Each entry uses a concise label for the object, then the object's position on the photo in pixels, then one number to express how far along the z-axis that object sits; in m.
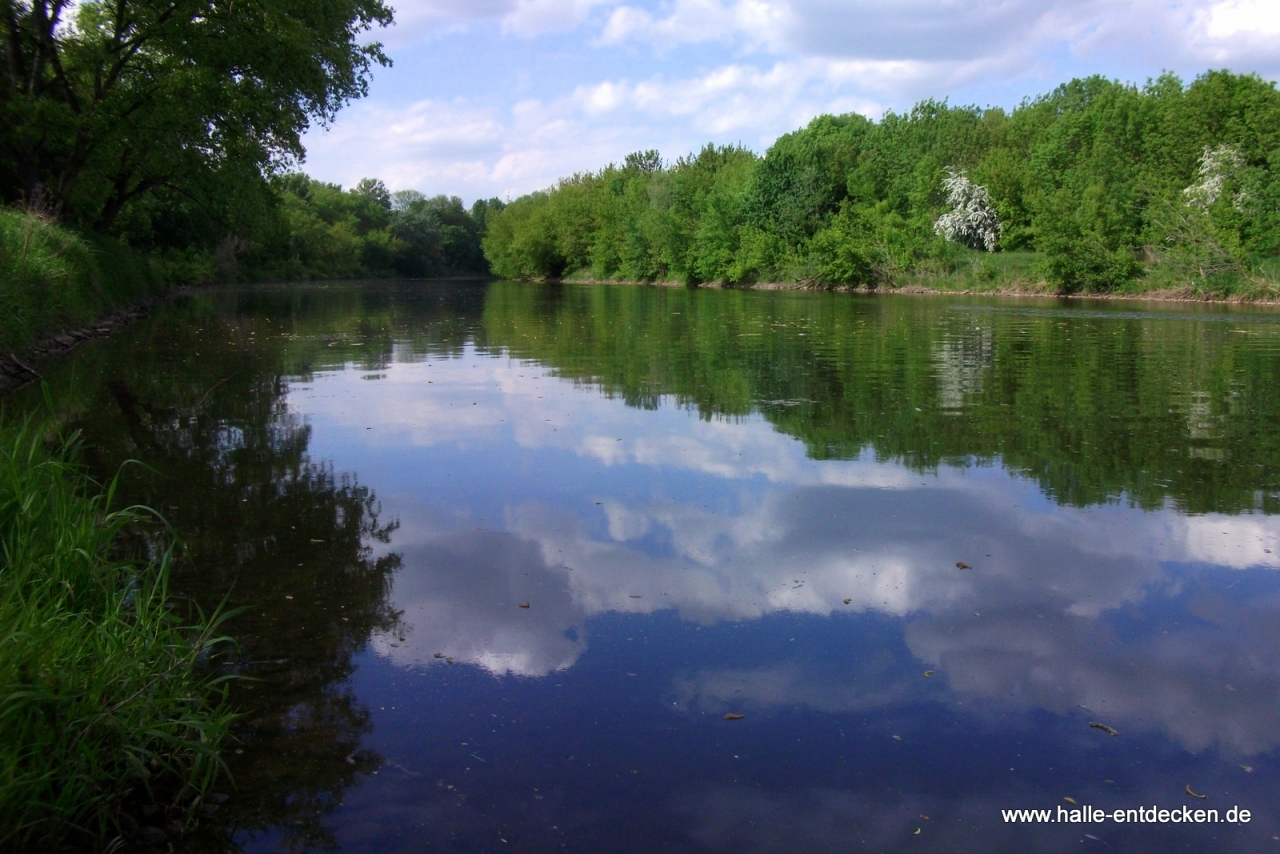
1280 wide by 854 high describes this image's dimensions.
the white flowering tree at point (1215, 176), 43.56
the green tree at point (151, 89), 23.52
